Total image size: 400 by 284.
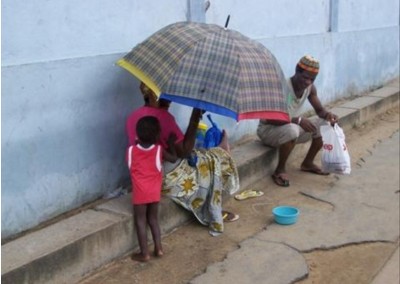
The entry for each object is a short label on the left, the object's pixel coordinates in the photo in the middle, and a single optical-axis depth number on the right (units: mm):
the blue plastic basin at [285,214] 4191
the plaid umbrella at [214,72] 3168
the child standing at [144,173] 3396
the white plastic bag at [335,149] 4863
